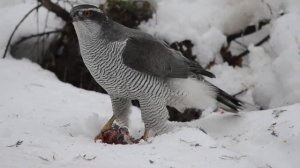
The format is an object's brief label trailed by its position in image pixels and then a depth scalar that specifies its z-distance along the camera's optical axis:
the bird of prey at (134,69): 8.16
